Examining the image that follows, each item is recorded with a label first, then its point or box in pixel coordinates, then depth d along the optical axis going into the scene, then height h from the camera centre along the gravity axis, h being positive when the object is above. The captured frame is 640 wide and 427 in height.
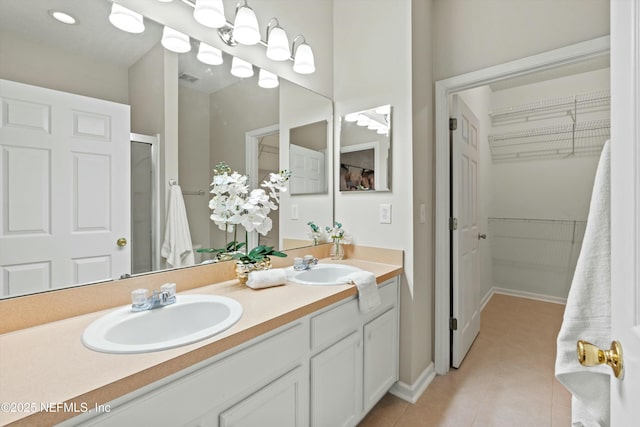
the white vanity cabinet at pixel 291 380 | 0.74 -0.57
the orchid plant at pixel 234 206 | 1.42 +0.02
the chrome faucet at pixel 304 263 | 1.72 -0.31
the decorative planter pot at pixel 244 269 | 1.39 -0.28
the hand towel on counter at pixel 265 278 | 1.34 -0.31
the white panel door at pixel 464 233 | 2.14 -0.18
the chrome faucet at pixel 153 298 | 1.04 -0.32
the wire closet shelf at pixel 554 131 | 3.34 +0.97
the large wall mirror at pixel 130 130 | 0.94 +0.37
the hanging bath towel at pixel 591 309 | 0.68 -0.23
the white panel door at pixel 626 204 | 0.47 +0.01
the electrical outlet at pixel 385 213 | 1.91 -0.01
